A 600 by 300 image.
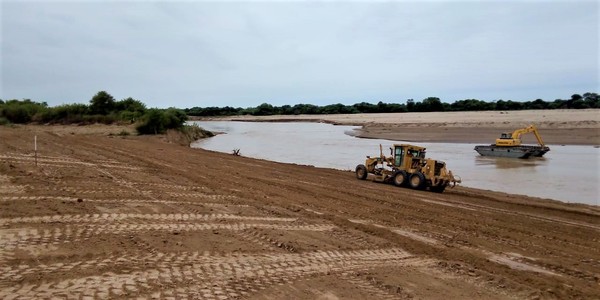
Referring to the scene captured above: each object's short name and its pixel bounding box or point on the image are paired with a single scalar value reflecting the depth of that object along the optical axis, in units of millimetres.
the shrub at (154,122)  41353
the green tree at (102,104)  53094
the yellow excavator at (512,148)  30141
